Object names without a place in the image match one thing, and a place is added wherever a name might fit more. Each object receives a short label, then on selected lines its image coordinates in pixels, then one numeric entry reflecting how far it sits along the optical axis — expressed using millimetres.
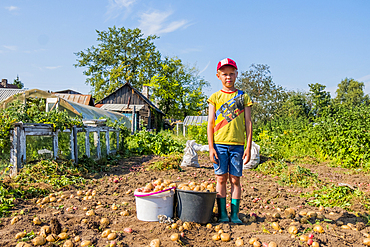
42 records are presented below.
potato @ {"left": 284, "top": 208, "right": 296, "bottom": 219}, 3267
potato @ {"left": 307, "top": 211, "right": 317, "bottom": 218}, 3236
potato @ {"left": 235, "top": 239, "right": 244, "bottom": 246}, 2491
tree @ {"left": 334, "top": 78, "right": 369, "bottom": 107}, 49231
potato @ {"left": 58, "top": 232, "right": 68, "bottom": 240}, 2583
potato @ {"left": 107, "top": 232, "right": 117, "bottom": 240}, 2543
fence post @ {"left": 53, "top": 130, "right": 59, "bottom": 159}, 5812
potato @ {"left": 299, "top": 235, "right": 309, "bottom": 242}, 2524
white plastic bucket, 2896
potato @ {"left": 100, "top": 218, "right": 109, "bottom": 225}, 2977
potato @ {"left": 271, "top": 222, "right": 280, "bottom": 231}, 2881
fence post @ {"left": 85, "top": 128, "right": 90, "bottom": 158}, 7152
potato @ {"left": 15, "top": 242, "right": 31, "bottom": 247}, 2362
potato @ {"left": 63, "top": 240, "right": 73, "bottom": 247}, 2404
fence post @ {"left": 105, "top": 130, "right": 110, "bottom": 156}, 8658
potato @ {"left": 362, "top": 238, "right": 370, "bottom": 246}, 2502
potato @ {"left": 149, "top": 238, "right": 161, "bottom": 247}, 2379
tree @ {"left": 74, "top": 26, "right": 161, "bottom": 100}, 35000
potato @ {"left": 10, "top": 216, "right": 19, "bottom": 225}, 2965
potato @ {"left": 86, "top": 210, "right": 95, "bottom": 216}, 3221
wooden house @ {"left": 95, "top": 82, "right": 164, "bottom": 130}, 25931
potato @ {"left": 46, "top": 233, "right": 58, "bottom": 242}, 2529
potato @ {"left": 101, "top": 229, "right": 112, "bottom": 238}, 2611
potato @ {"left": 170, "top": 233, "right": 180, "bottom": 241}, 2520
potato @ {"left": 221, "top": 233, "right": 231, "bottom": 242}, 2580
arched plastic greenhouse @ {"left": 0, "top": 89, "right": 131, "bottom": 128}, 8827
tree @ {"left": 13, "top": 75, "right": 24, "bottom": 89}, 60250
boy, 2945
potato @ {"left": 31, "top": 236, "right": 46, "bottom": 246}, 2444
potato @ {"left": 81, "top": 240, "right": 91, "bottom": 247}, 2424
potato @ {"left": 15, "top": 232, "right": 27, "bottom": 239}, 2582
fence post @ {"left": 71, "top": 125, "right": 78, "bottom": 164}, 6426
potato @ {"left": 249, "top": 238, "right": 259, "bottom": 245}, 2465
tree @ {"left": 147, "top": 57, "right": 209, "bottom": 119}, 34469
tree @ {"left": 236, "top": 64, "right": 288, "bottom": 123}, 23331
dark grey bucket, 2855
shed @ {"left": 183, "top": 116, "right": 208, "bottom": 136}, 27106
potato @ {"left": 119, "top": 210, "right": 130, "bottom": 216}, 3260
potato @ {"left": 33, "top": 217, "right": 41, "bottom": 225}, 2890
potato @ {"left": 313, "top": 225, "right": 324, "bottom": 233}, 2758
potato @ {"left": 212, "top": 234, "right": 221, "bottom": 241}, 2604
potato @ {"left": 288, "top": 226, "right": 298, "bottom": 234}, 2727
